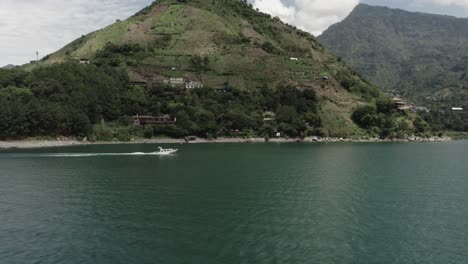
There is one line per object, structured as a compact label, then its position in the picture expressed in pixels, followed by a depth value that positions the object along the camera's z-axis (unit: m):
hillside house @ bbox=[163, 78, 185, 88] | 193.35
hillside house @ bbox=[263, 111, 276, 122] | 183.55
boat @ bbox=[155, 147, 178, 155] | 107.31
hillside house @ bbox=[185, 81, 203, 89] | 194.64
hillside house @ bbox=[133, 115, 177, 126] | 164.75
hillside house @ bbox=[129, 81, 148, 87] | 189.49
